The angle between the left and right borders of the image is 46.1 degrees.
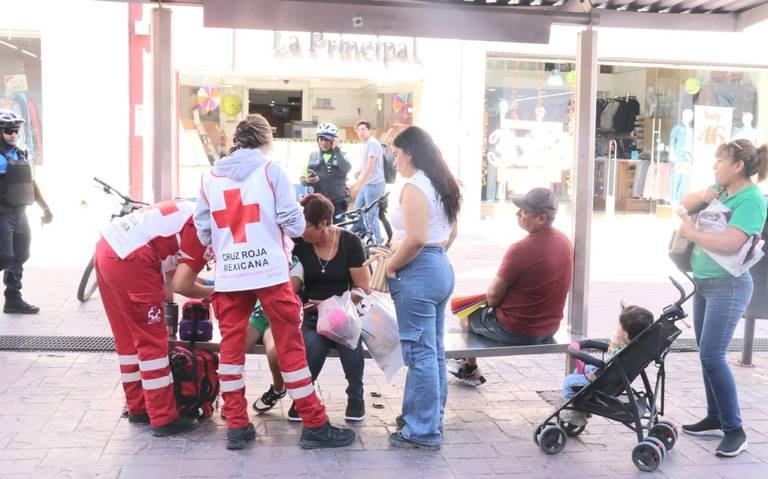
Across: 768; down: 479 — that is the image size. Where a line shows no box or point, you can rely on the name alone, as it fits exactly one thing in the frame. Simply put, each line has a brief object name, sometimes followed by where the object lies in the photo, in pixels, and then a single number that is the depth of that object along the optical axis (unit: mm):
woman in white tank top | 4832
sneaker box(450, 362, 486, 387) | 6375
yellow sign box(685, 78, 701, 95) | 17391
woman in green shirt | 5004
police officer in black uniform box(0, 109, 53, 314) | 7949
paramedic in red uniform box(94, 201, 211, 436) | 4898
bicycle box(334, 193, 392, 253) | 9789
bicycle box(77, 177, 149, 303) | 7809
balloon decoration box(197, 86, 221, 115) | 16453
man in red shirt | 5539
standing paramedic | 4754
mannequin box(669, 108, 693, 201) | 17719
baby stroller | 4812
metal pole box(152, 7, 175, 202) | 5820
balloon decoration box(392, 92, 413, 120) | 16531
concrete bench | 5371
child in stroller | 5047
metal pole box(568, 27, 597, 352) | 6203
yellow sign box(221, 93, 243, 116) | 16734
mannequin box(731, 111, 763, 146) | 17562
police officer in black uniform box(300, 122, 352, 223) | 11227
